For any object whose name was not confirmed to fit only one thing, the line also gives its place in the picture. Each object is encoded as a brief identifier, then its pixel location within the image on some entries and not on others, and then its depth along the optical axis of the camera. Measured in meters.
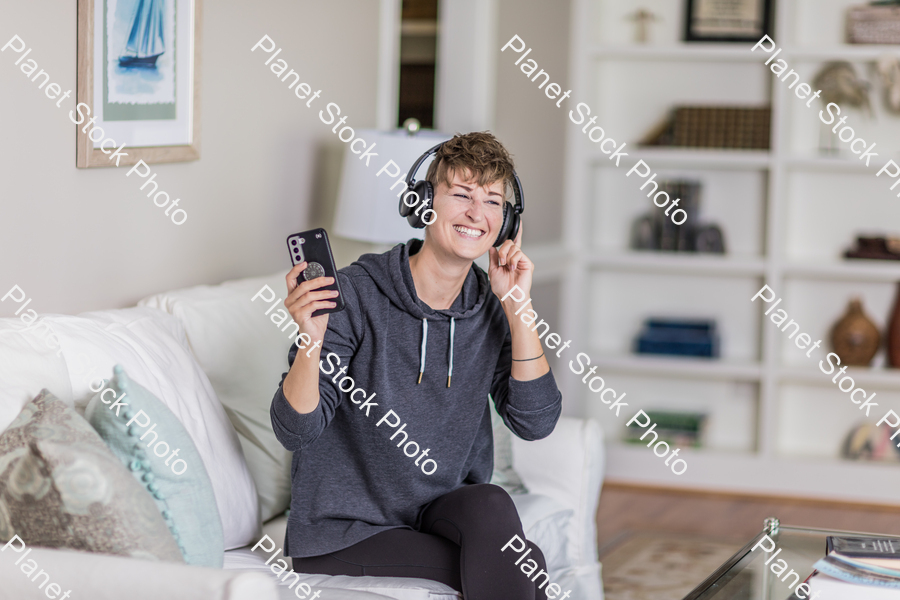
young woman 4.45
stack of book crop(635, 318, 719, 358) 6.69
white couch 3.72
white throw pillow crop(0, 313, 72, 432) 4.17
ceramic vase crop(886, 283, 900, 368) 6.54
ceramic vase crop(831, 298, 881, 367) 6.56
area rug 5.63
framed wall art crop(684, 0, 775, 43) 6.58
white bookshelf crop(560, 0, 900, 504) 6.57
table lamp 5.42
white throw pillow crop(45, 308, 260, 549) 4.39
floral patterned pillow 4.00
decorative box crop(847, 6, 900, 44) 6.47
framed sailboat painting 4.70
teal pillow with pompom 4.21
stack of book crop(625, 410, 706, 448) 6.72
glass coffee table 4.53
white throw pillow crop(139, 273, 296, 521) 4.75
